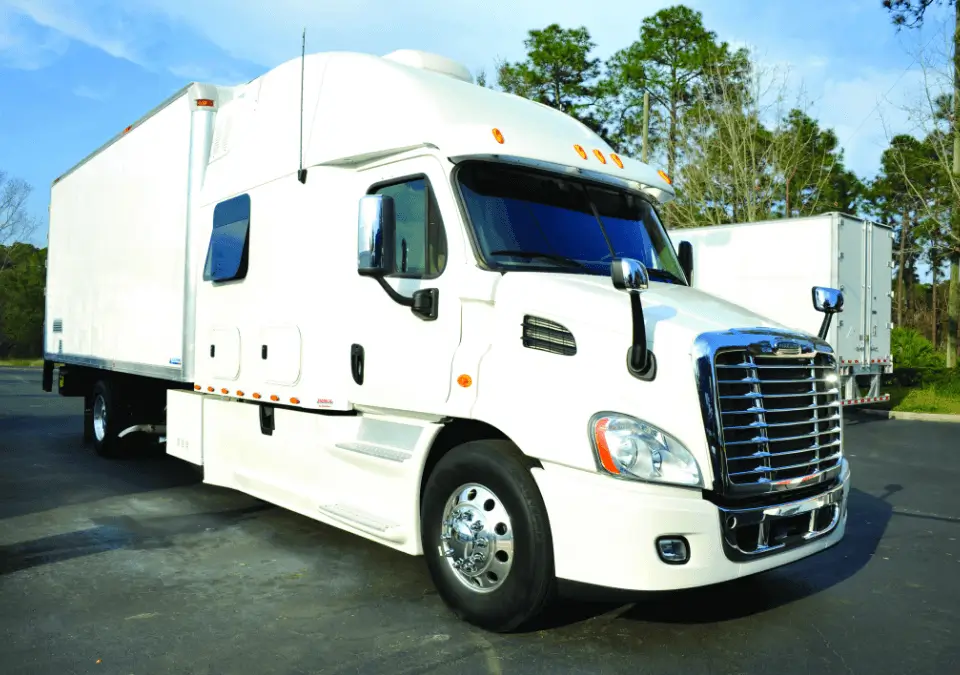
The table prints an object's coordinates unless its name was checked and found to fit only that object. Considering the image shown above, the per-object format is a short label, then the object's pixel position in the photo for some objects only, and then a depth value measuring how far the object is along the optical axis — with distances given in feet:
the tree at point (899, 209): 130.41
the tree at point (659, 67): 110.73
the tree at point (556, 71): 119.55
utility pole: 76.94
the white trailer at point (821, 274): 47.03
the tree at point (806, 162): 81.35
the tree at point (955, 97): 61.62
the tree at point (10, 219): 161.38
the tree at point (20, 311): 191.83
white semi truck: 13.42
